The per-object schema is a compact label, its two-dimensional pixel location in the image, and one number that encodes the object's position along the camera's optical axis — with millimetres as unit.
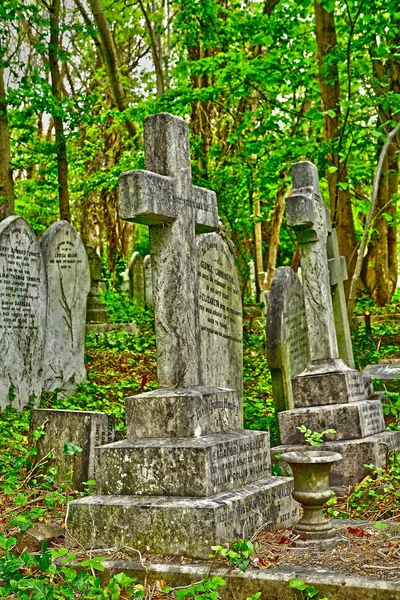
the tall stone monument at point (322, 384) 6238
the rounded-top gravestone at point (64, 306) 9812
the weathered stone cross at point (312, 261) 6988
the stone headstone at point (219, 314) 5840
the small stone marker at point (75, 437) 5176
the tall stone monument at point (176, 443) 3963
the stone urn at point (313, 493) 3943
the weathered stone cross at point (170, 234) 4543
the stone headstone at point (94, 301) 14500
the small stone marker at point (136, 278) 18972
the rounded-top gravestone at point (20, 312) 8758
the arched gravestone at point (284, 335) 7238
